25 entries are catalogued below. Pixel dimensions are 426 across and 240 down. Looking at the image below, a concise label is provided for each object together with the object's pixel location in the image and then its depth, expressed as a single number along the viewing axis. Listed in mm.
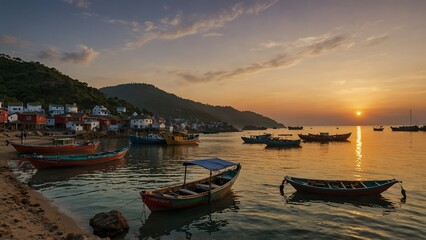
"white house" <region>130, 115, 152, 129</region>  118250
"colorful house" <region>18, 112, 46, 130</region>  87562
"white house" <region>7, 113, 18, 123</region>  82750
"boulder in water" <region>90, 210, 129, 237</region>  14273
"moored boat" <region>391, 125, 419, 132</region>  169875
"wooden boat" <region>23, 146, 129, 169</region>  32781
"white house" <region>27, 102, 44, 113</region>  104750
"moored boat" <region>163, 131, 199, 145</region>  72138
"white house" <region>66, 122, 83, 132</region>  96812
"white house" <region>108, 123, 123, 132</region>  113812
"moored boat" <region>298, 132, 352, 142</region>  88688
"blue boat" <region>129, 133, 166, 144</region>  74000
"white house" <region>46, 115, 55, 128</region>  99875
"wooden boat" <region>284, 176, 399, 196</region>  21906
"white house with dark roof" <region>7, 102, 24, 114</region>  95625
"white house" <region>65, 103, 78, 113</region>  112812
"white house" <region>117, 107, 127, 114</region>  147200
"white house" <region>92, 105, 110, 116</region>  123375
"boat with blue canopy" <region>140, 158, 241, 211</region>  17281
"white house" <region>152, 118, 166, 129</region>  120356
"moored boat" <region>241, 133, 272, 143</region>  84375
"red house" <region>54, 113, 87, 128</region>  99312
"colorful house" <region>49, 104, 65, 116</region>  110500
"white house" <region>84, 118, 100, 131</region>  102525
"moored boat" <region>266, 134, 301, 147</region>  70188
